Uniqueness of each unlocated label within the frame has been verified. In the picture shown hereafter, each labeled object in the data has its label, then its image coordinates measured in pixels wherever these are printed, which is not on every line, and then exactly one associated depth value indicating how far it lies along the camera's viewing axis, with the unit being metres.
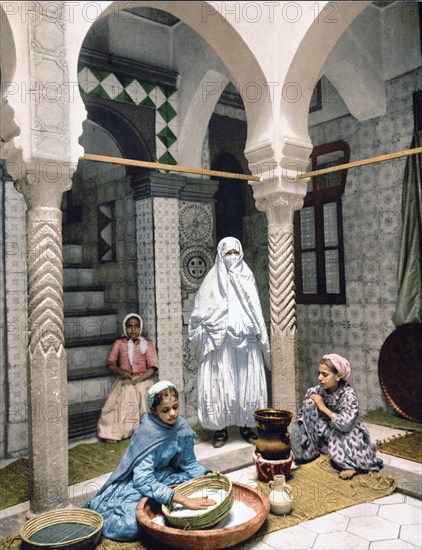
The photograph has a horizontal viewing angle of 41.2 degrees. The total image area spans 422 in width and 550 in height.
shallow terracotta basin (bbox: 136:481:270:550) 3.21
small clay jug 3.88
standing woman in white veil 5.35
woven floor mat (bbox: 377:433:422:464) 5.03
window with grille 6.94
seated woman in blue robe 3.51
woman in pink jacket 5.96
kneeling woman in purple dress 4.55
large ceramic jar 4.37
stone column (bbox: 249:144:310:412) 5.29
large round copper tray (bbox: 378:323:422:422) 6.07
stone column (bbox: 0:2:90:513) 3.81
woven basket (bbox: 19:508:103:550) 3.21
